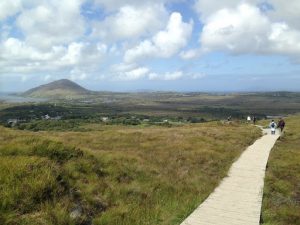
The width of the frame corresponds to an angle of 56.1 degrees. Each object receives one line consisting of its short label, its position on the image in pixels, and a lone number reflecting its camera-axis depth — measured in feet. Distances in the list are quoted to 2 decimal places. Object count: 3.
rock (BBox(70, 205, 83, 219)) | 30.11
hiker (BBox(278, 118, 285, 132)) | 123.89
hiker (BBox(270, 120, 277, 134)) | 115.99
